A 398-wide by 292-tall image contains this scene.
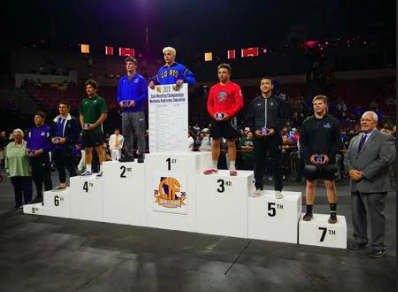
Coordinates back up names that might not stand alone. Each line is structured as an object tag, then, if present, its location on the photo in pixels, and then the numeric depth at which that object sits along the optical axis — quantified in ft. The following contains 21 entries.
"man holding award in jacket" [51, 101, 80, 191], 17.95
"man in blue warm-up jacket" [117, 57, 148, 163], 16.14
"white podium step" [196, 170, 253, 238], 13.71
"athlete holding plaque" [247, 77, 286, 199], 13.89
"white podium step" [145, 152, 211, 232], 14.56
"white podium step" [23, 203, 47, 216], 18.12
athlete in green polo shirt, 17.02
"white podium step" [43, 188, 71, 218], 17.42
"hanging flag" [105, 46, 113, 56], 61.10
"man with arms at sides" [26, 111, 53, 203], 18.99
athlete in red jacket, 14.38
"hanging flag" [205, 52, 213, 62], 61.82
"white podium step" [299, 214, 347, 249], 12.43
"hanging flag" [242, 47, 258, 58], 58.44
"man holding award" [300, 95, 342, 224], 12.64
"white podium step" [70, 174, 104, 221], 16.57
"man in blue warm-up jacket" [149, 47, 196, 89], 15.57
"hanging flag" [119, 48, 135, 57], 62.44
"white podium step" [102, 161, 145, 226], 15.64
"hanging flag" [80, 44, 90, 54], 59.16
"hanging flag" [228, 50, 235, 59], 60.49
